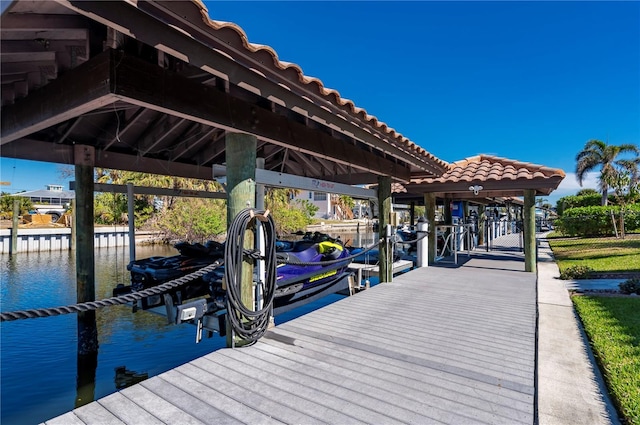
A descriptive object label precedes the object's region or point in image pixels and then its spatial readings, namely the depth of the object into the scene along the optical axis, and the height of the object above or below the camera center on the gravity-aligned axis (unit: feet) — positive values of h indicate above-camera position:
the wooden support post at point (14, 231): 60.44 -1.00
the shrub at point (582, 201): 85.21 +2.67
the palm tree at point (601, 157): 74.54 +12.12
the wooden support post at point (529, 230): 26.61 -1.30
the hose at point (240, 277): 10.38 -1.80
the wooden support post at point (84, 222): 16.30 +0.09
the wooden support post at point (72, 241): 67.41 -3.26
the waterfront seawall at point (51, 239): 64.54 -2.81
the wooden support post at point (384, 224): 22.30 -0.48
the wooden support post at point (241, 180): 11.33 +1.29
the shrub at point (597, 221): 58.58 -1.71
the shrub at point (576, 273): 25.93 -4.55
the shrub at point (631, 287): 20.45 -4.48
